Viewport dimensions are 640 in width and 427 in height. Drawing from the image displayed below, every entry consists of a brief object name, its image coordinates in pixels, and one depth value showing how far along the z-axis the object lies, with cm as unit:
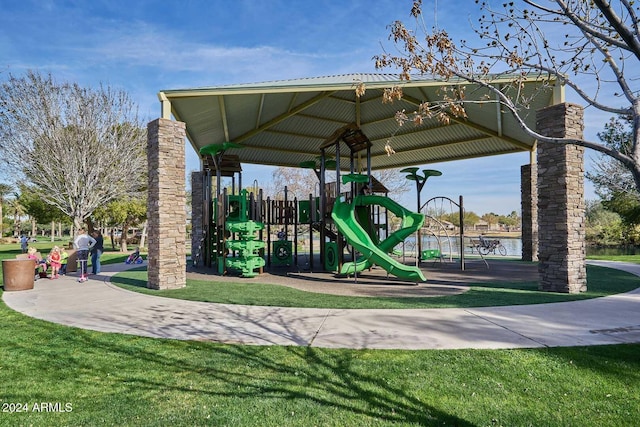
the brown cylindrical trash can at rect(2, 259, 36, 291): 1078
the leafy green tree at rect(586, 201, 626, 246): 3487
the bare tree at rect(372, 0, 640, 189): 337
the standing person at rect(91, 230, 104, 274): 1474
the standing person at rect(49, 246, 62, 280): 1348
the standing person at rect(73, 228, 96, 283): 1288
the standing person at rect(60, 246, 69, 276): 1433
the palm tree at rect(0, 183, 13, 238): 3564
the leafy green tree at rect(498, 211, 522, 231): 8979
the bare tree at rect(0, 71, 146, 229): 2277
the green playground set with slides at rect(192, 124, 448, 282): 1161
